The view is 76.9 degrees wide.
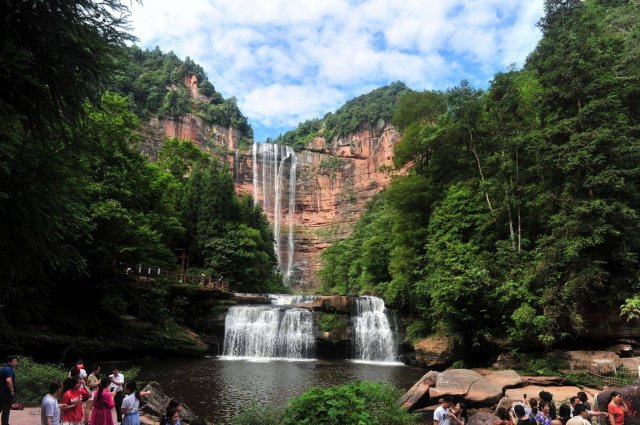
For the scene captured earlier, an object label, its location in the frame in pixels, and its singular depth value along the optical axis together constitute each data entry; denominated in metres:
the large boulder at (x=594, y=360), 13.35
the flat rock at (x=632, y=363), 12.79
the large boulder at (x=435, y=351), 18.78
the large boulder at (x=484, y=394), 11.61
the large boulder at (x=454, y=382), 11.97
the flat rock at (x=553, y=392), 11.73
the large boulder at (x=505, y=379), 12.77
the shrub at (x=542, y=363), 14.70
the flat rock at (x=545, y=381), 13.41
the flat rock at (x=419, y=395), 12.15
